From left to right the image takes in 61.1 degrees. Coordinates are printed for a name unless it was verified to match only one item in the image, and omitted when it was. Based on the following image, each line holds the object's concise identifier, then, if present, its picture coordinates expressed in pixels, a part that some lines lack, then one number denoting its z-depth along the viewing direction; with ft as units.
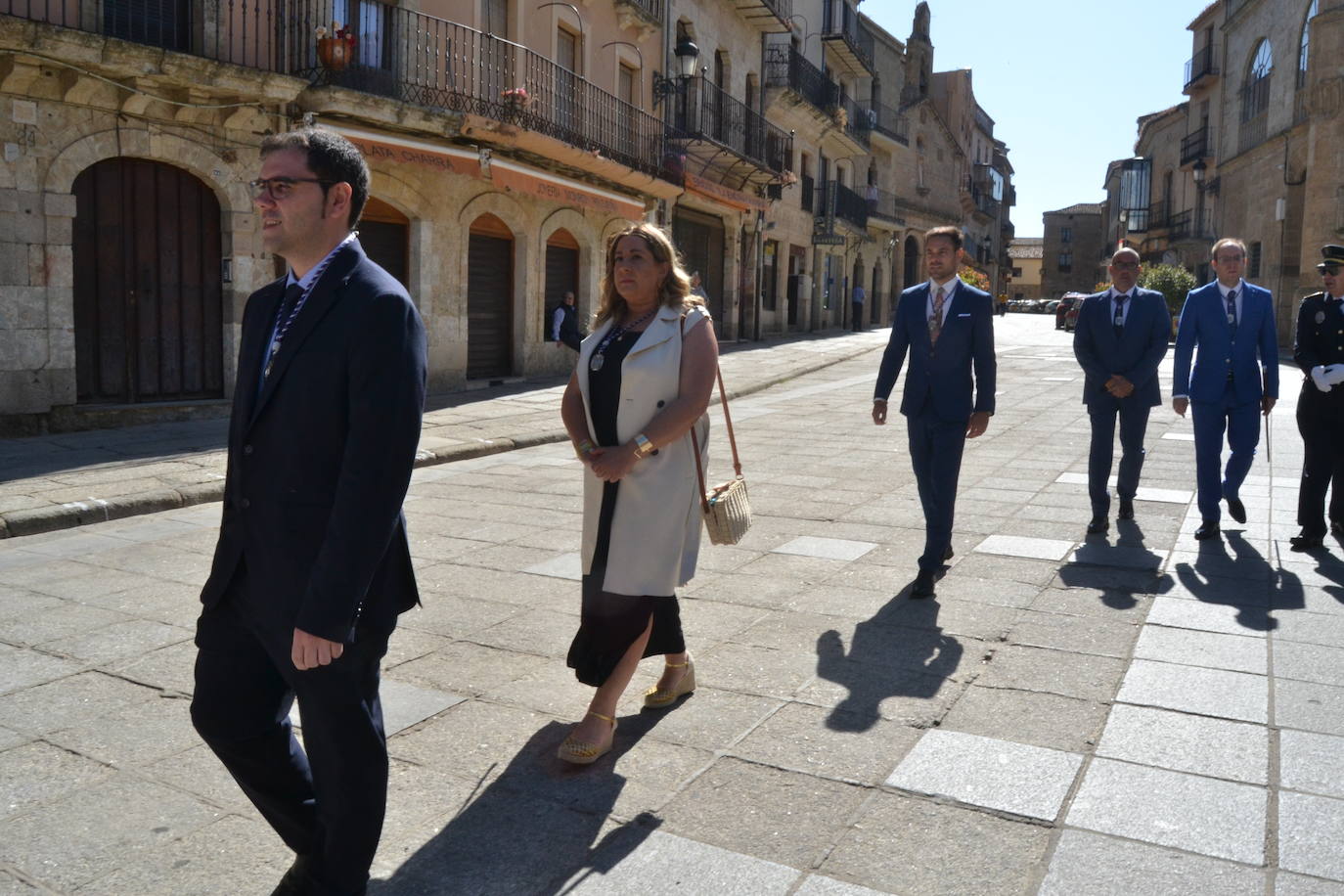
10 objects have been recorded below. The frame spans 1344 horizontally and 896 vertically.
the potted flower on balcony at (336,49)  45.19
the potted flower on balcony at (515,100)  54.85
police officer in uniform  21.79
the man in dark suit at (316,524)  7.68
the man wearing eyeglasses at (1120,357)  23.68
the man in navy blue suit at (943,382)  18.62
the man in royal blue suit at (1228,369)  23.22
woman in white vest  11.85
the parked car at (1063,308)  130.00
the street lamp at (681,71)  74.95
